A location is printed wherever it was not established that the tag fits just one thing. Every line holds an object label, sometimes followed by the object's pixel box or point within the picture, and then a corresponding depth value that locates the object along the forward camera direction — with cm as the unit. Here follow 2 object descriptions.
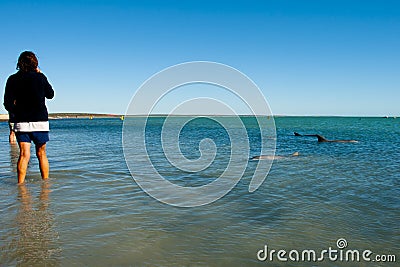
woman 750
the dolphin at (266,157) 1625
